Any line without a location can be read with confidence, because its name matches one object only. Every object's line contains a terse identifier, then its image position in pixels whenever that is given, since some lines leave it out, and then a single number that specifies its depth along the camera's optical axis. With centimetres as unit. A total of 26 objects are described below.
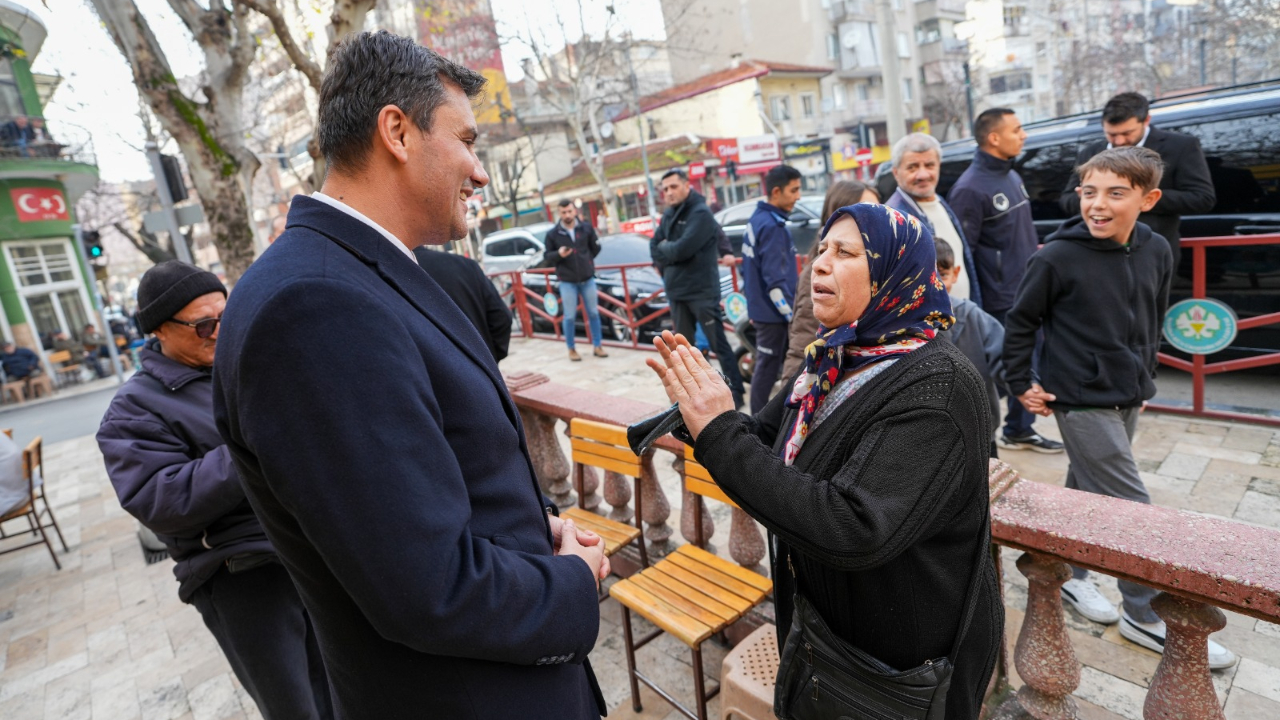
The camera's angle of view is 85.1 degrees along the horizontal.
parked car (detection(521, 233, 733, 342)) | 881
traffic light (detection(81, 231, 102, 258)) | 1464
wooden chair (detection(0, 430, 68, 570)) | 488
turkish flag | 1958
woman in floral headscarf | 136
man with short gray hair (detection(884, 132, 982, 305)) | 409
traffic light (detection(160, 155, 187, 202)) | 671
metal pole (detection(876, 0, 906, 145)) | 989
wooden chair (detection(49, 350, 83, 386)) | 1967
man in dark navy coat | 94
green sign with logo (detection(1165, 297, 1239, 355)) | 437
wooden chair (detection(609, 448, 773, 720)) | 238
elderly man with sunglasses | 203
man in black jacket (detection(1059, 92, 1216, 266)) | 414
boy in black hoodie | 265
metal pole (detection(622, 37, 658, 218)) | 2522
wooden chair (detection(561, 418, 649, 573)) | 306
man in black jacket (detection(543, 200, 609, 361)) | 821
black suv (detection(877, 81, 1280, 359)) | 484
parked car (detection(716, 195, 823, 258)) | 1018
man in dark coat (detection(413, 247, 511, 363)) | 380
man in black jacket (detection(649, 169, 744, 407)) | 585
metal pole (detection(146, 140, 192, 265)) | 659
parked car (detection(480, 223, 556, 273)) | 1559
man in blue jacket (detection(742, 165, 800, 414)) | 471
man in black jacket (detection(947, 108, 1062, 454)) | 456
